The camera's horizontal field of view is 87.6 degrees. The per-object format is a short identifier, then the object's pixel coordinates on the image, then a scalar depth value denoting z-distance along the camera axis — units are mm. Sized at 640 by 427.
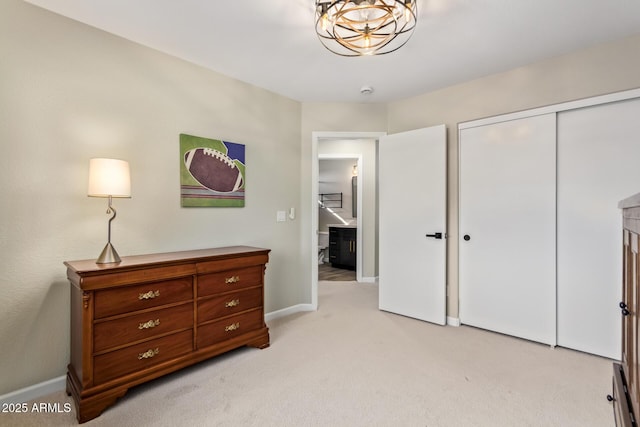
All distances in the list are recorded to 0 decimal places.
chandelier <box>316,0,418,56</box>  1788
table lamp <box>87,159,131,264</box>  2027
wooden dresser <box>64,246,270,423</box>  1891
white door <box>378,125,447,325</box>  3381
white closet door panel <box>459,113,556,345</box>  2834
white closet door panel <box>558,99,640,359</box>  2512
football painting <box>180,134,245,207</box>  2812
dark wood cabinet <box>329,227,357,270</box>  6230
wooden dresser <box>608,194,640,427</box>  1044
